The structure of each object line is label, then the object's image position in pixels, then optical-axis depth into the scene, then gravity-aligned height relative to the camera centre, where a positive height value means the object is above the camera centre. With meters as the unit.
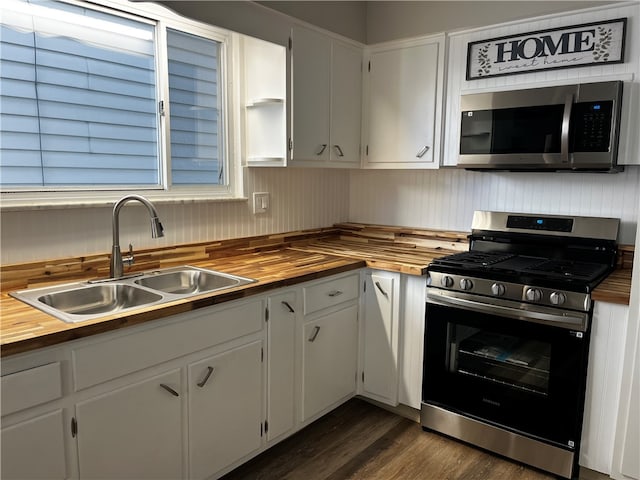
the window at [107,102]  1.89 +0.32
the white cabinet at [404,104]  2.73 +0.45
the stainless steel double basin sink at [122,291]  1.77 -0.46
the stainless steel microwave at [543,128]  2.14 +0.26
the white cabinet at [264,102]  2.50 +0.39
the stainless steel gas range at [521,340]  2.04 -0.71
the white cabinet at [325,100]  2.56 +0.44
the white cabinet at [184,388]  1.39 -0.76
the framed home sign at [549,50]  2.22 +0.65
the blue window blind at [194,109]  2.39 +0.34
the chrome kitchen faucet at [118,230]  1.94 -0.22
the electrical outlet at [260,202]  2.75 -0.14
